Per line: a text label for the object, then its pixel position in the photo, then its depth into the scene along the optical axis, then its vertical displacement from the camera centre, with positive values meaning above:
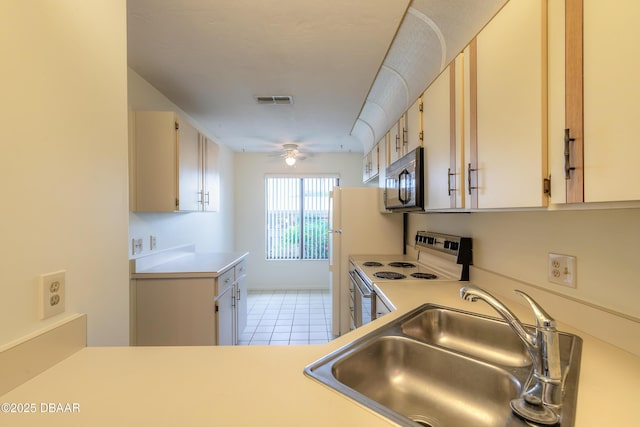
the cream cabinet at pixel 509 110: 0.86 +0.37
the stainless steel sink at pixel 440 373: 0.81 -0.55
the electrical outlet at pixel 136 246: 2.11 -0.27
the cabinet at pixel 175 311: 2.04 -0.75
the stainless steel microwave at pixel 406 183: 1.79 +0.21
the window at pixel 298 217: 4.97 -0.11
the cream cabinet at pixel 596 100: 0.62 +0.28
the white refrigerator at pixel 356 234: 3.03 -0.26
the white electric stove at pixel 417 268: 1.82 -0.48
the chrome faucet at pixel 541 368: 0.63 -0.40
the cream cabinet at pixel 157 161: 2.12 +0.39
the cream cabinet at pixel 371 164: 3.08 +0.59
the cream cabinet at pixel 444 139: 1.34 +0.39
